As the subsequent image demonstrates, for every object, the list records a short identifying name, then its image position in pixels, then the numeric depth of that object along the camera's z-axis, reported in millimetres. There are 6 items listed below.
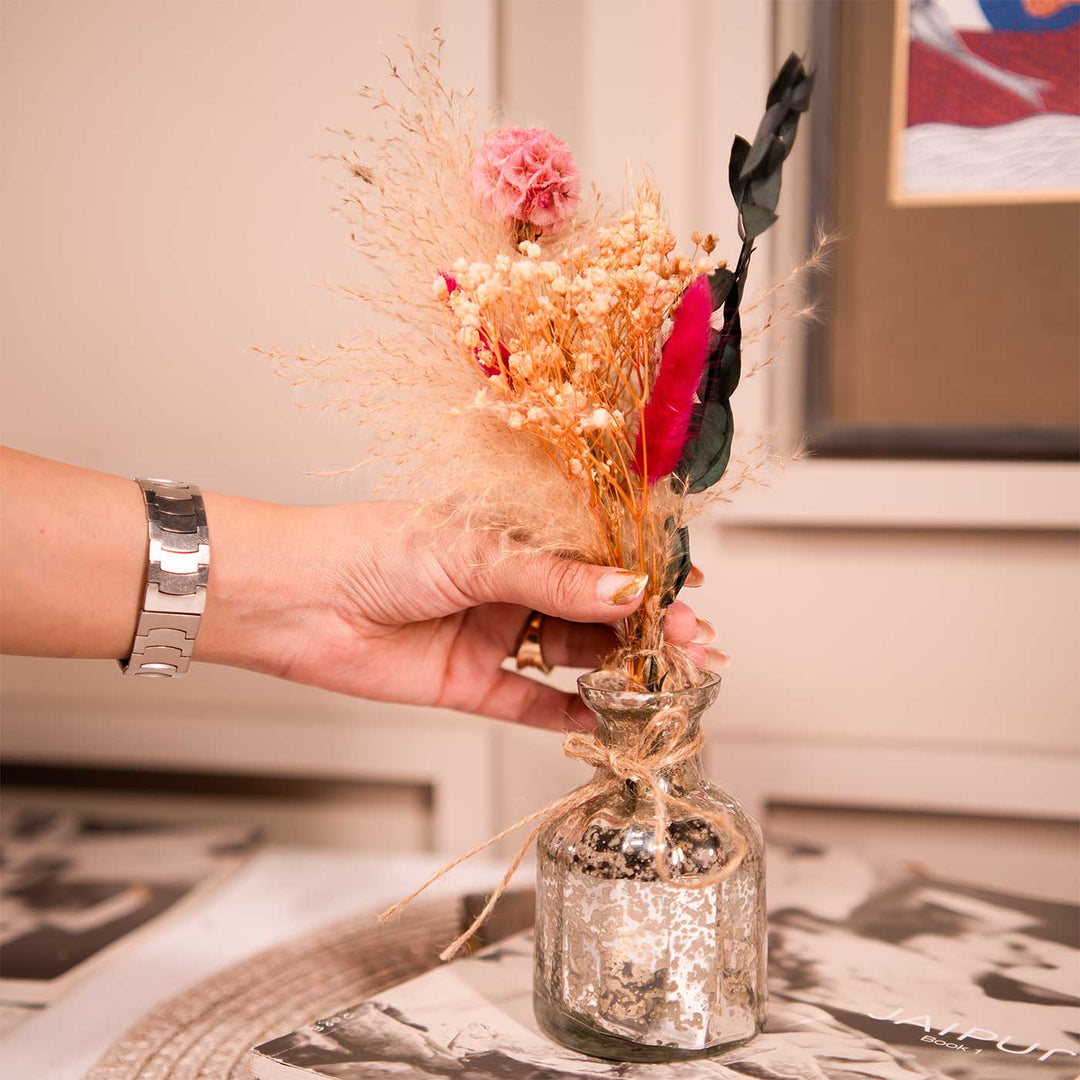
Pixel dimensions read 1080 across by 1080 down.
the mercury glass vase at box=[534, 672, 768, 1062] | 559
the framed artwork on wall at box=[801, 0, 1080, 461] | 934
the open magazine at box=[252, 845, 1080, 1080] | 568
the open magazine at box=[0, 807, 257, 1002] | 778
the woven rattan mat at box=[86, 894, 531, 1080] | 647
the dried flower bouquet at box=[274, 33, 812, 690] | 548
